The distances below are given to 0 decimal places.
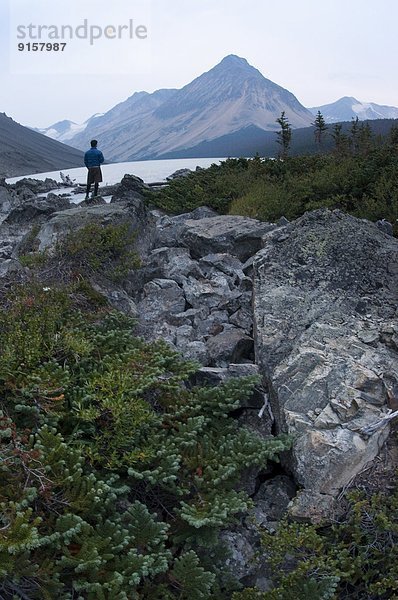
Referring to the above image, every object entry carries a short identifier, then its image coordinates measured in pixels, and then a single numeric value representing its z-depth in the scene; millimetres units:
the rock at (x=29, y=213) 13750
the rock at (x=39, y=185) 37697
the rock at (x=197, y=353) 5672
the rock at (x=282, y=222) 8828
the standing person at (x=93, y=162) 14414
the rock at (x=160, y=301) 6855
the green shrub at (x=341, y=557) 3477
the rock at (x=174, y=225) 9531
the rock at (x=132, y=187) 14312
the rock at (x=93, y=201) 13006
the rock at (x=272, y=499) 4143
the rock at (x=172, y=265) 7805
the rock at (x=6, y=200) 22356
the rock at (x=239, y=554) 3764
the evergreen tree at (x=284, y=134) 28261
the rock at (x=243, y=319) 6306
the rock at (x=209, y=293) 7086
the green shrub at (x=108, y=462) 3166
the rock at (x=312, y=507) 3961
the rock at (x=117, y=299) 6715
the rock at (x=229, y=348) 5691
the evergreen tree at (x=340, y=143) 22650
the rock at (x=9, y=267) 6851
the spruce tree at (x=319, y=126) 33938
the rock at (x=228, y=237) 8867
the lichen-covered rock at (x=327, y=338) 4312
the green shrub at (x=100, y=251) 7051
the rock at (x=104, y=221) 8625
